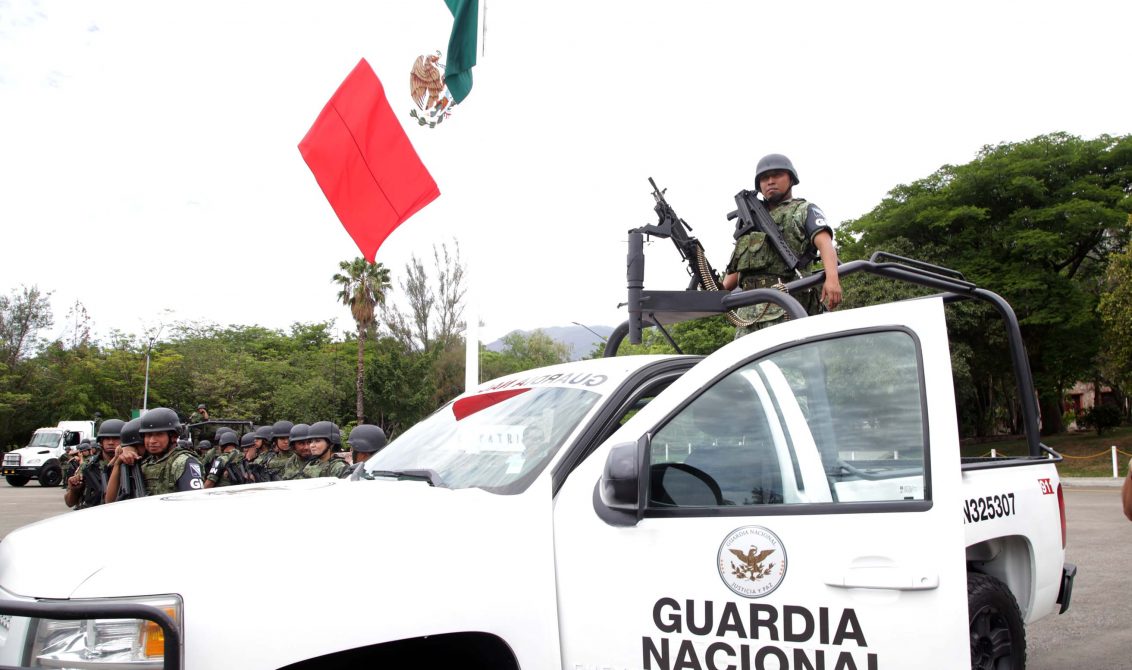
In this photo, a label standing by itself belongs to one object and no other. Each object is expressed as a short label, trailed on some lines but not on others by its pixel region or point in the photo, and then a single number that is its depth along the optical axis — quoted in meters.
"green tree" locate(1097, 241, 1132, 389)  25.09
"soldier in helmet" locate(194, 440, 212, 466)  14.16
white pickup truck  1.92
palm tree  46.09
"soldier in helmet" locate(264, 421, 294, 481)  11.52
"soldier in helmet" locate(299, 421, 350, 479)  8.91
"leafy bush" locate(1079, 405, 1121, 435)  30.58
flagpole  9.23
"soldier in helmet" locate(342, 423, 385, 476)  7.62
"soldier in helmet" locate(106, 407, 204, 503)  6.74
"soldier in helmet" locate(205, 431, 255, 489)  10.53
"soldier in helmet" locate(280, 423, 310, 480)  10.05
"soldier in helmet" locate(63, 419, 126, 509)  7.77
